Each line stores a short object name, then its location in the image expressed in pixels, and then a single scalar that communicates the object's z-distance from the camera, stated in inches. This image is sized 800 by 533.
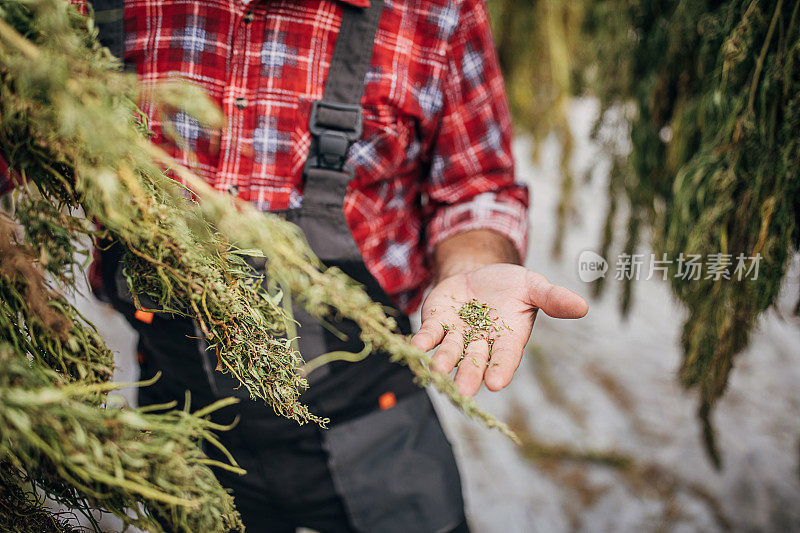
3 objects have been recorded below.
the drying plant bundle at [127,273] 18.8
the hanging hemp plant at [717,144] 42.9
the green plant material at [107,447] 18.3
